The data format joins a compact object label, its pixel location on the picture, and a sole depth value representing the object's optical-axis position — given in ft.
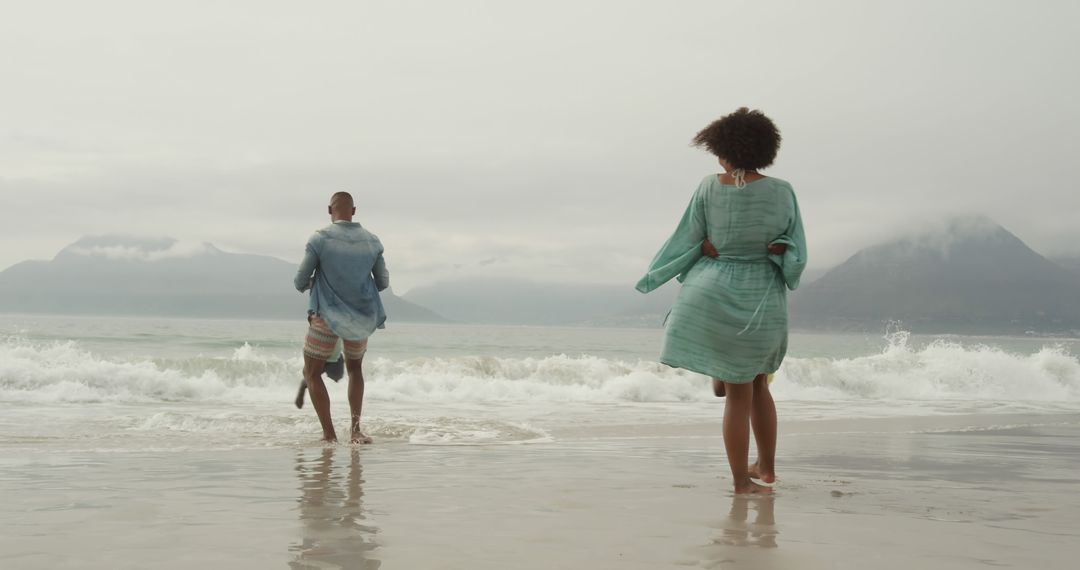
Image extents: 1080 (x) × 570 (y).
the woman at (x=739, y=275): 13.28
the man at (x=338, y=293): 21.07
